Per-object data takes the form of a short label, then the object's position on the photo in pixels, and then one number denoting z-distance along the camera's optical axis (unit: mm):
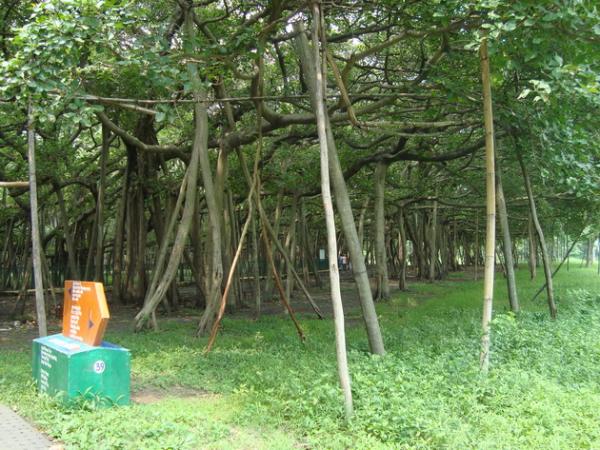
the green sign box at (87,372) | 5160
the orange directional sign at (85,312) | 5402
